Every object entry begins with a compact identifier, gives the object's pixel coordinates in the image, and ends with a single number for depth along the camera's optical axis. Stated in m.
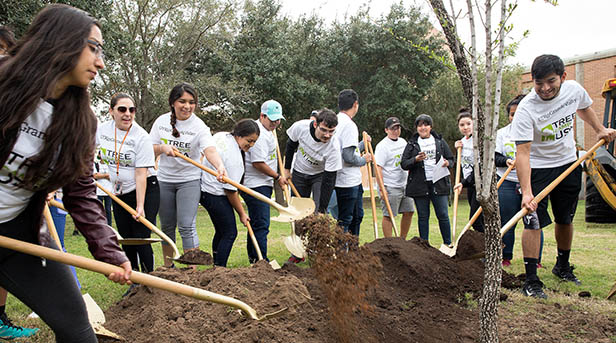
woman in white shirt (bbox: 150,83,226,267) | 4.48
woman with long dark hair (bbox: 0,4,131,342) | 1.81
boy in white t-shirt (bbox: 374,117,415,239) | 6.52
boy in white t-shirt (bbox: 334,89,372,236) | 5.55
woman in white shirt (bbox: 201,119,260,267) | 4.71
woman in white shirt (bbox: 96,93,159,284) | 4.26
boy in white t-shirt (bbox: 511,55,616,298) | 3.85
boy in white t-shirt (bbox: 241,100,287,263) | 5.09
